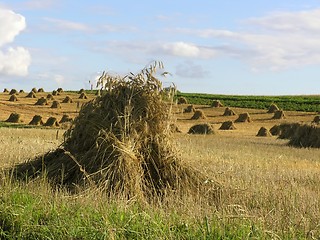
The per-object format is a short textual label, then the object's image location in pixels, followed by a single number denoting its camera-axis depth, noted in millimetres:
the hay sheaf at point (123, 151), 9221
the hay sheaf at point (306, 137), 25484
